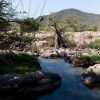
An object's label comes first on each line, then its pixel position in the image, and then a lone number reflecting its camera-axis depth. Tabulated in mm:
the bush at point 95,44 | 15493
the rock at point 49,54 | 11608
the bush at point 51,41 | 15781
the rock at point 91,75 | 6968
